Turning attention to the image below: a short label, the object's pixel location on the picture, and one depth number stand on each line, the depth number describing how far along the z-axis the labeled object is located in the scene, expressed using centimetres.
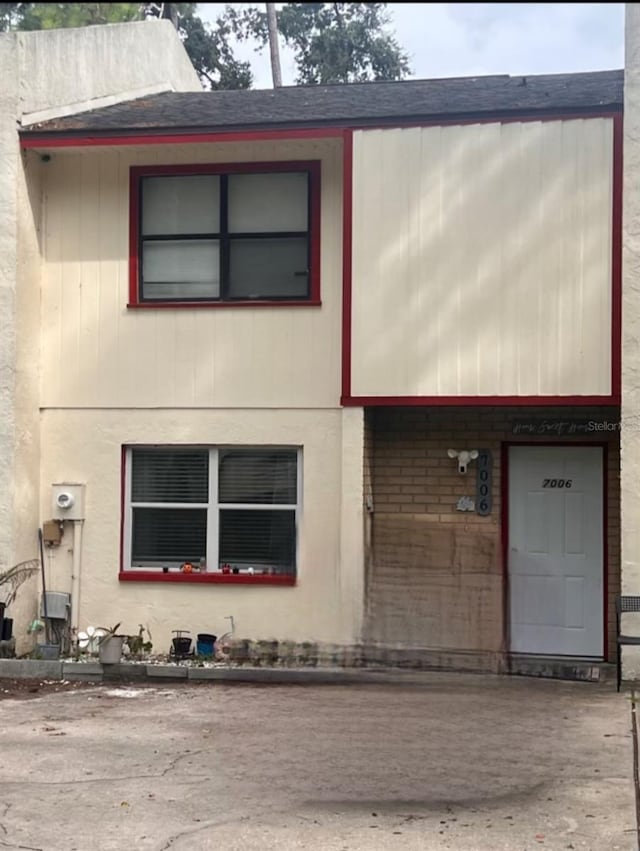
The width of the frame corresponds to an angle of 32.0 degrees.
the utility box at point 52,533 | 1182
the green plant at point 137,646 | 1155
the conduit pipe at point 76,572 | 1179
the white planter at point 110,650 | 1098
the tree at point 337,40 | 2909
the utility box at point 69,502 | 1183
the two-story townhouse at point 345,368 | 1063
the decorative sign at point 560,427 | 1138
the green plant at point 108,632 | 1124
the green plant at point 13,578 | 1126
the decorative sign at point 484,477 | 1153
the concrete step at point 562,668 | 1082
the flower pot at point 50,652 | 1130
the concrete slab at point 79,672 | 1091
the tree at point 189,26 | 2928
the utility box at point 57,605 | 1173
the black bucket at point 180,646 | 1131
